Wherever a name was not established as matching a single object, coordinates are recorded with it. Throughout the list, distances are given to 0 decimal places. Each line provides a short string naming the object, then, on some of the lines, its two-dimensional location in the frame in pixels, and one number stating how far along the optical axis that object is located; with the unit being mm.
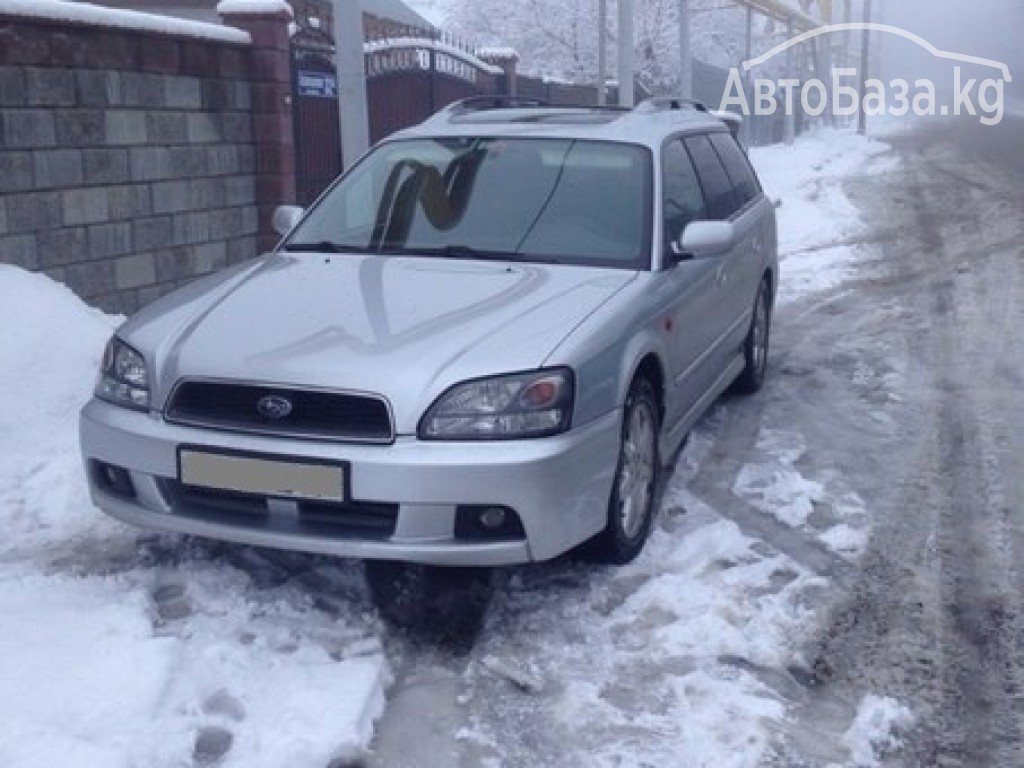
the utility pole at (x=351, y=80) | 7863
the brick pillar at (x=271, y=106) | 9523
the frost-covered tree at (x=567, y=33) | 35031
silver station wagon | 4004
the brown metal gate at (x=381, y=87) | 10617
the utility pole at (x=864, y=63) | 42712
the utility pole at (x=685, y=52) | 21047
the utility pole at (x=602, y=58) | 18047
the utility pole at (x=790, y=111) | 34119
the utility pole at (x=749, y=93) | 31438
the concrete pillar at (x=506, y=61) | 15773
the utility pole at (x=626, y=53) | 15711
